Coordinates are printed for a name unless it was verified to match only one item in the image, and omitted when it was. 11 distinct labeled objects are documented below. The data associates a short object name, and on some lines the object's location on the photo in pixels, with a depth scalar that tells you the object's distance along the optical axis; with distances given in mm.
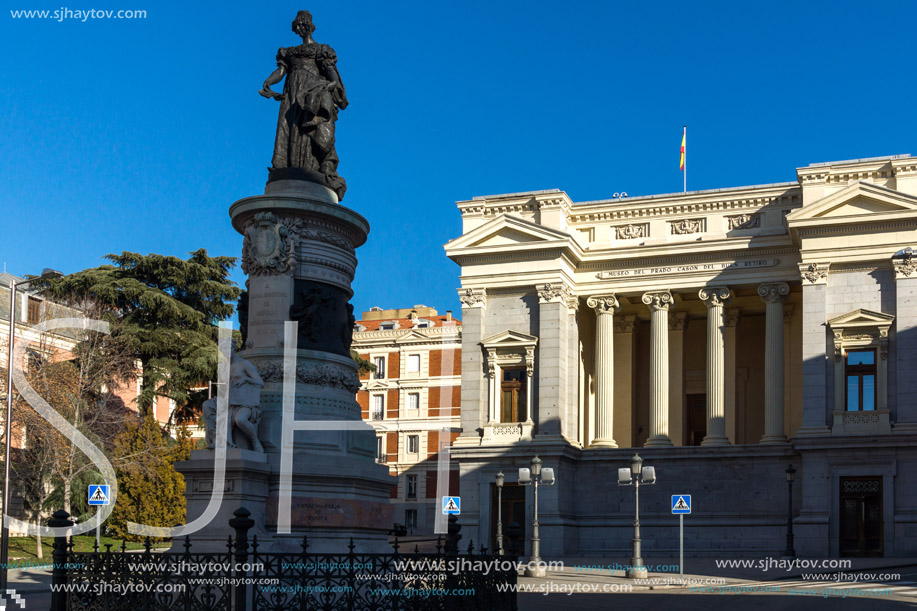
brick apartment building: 81625
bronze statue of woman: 19062
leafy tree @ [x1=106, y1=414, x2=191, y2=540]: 46000
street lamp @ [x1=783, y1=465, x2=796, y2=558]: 44312
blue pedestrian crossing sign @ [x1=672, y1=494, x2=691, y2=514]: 34319
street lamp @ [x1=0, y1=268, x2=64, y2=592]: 29056
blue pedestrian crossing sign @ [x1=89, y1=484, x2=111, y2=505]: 26781
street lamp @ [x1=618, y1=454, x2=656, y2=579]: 35000
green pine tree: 48594
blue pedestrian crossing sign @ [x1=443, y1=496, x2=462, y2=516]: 24503
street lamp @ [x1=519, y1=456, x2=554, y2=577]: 36781
